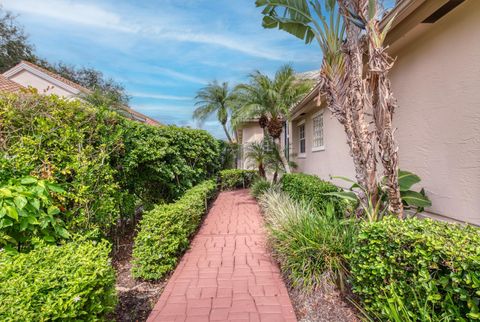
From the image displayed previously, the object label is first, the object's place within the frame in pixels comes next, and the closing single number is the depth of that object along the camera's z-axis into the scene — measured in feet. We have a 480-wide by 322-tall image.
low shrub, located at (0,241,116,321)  6.01
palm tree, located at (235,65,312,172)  36.88
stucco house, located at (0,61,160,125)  54.85
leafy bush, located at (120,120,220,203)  18.34
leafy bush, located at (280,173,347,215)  18.10
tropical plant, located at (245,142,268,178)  43.92
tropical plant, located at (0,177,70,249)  8.64
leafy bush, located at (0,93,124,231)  11.51
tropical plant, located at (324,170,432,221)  13.19
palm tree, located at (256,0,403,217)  11.96
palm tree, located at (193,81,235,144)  92.02
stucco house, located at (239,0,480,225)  11.18
